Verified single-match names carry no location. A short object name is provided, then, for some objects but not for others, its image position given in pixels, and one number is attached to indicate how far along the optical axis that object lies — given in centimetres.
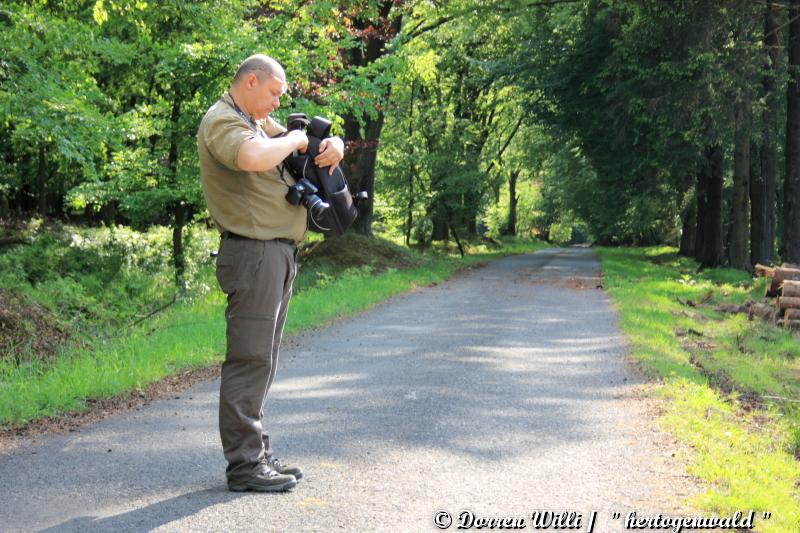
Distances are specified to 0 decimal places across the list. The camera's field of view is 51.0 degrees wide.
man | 425
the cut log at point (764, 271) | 1512
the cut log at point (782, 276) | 1427
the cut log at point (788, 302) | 1341
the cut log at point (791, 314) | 1327
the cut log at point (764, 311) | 1390
